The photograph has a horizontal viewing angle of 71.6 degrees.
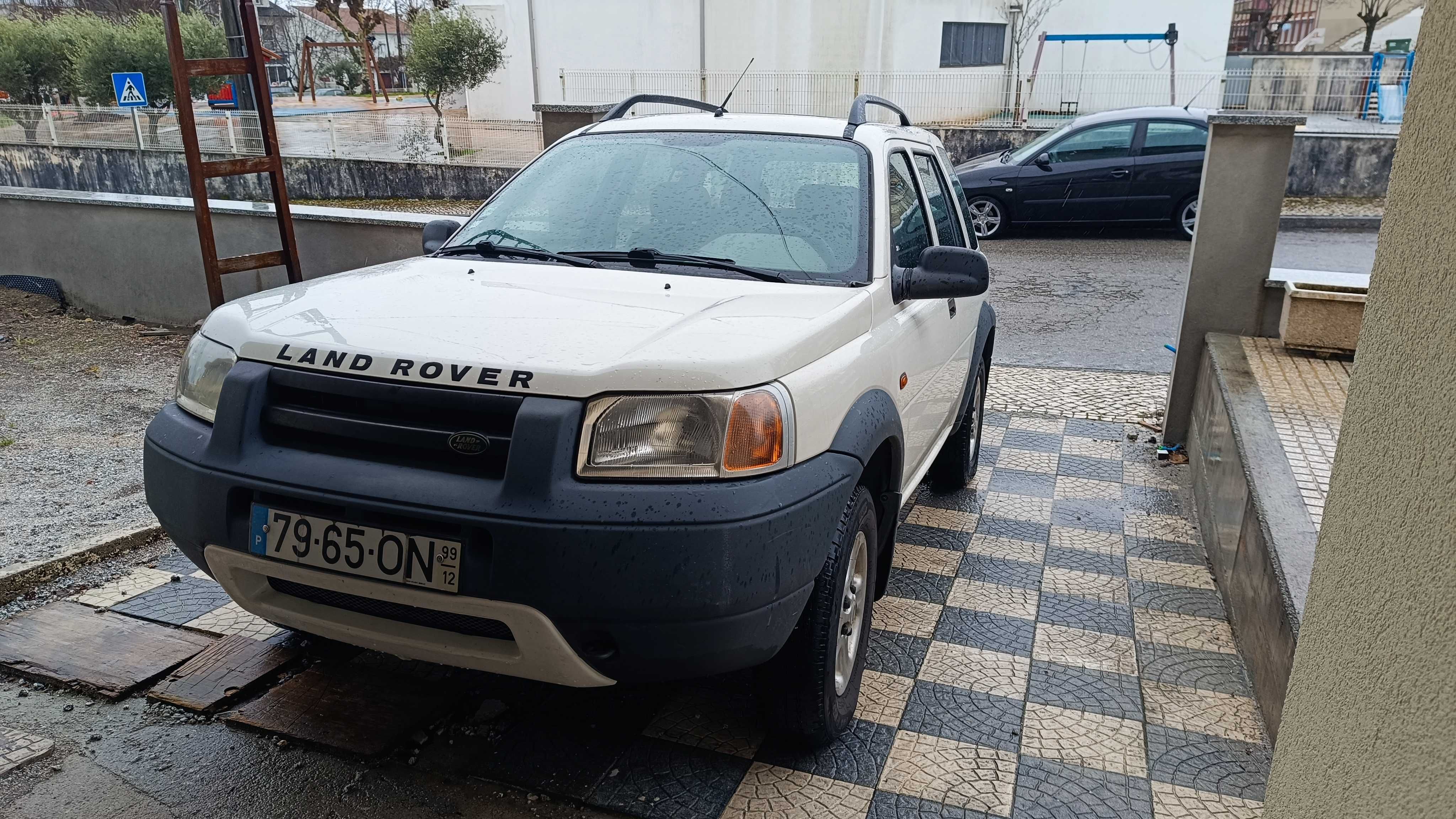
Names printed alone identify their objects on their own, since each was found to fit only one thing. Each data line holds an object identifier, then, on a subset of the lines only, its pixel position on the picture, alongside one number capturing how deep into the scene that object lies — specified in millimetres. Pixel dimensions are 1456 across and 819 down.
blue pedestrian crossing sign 17984
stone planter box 5457
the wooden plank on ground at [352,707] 2990
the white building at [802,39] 22250
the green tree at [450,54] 23266
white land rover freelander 2328
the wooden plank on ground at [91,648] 3256
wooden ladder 6004
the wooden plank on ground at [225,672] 3166
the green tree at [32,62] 25078
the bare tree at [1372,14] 32500
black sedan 13094
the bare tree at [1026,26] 26516
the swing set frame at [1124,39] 20312
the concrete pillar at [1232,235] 5363
